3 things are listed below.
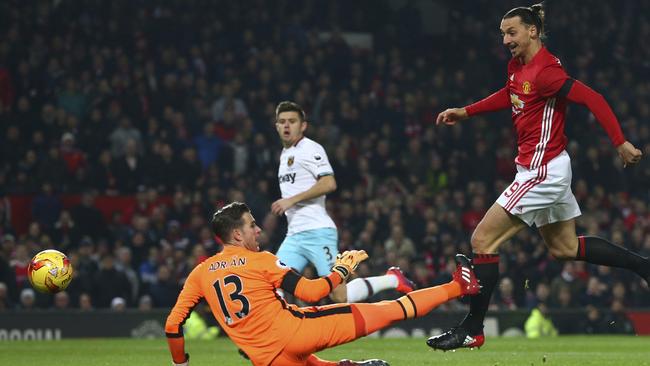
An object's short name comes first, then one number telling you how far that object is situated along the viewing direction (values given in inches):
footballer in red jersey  620.7
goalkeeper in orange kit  560.1
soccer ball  743.7
